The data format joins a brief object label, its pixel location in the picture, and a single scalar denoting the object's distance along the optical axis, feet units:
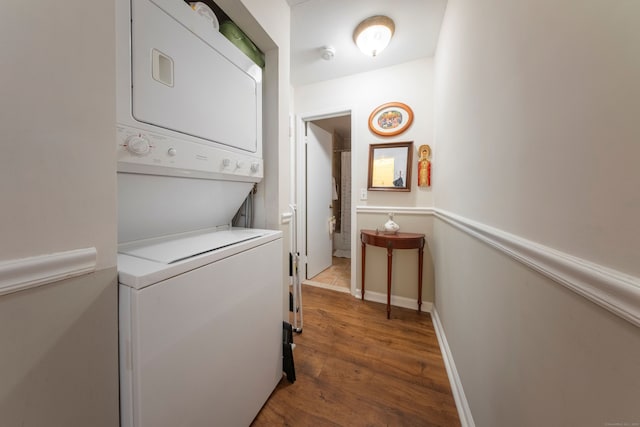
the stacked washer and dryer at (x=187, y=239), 2.08
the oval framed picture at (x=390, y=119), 7.06
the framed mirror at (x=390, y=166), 7.13
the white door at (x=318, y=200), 9.08
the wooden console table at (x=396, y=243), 6.46
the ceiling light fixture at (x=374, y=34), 5.30
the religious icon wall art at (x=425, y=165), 6.87
